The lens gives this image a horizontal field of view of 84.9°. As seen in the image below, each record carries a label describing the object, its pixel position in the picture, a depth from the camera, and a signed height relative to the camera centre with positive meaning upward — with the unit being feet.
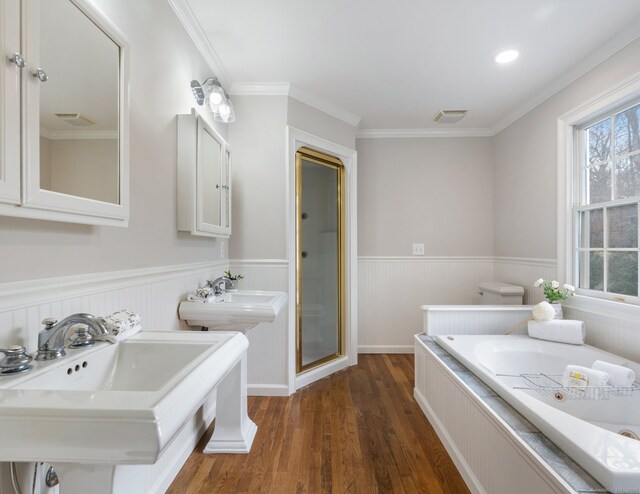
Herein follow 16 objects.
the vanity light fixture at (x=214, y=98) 6.76 +2.99
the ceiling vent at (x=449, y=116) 10.55 +4.08
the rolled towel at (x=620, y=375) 5.50 -2.01
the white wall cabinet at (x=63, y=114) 2.67 +1.23
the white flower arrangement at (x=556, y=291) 7.86 -0.99
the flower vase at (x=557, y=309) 7.93 -1.38
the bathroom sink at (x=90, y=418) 2.12 -1.07
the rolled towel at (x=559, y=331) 7.27 -1.77
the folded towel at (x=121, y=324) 3.74 -0.85
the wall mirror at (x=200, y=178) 6.10 +1.31
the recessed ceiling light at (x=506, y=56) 7.34 +4.12
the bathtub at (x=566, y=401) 3.26 -2.07
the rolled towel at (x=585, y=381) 5.41 -2.13
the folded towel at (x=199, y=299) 6.29 -0.93
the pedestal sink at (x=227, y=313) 6.01 -1.14
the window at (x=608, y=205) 6.81 +0.91
